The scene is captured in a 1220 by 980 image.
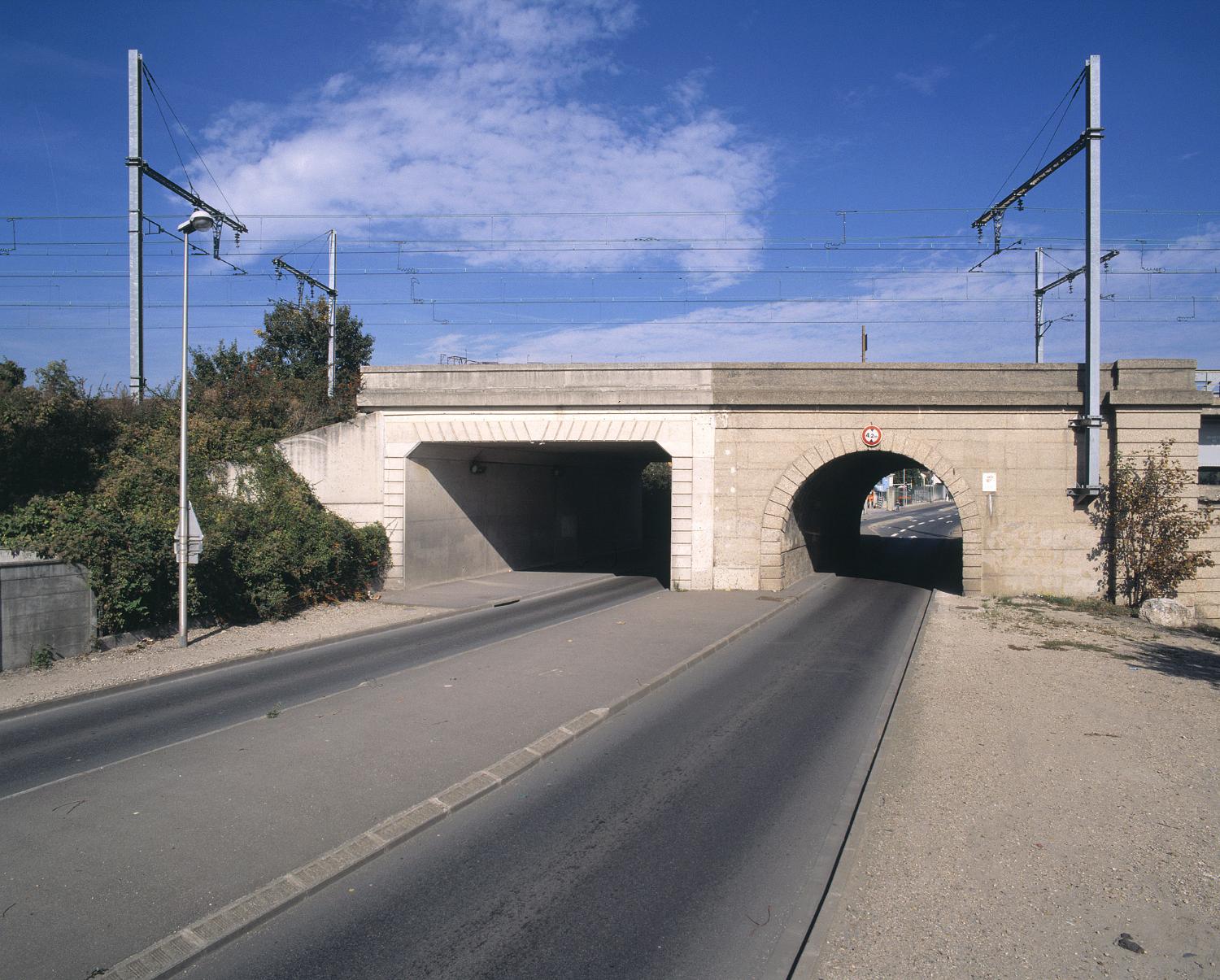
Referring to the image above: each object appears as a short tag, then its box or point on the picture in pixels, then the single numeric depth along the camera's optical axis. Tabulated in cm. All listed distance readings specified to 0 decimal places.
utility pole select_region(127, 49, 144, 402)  1720
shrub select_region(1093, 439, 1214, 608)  1767
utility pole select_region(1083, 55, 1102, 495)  1783
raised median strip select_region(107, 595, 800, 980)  431
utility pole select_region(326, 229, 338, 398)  2528
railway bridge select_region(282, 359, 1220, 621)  1872
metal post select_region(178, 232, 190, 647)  1241
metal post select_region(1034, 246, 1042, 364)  2773
